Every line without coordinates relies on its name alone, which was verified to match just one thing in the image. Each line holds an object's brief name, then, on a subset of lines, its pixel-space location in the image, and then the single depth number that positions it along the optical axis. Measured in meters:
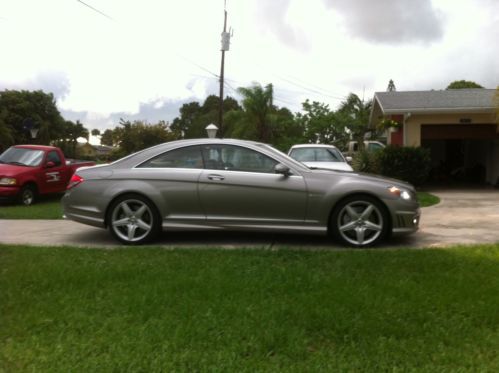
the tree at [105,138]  91.61
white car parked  12.83
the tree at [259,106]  32.84
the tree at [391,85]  65.49
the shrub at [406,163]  14.32
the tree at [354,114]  38.25
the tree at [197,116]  61.91
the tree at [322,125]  38.69
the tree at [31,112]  51.59
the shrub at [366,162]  14.87
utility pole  26.05
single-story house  15.73
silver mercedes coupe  6.36
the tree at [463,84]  47.56
